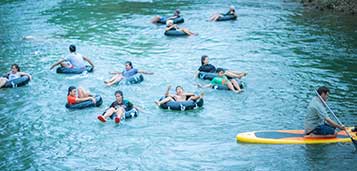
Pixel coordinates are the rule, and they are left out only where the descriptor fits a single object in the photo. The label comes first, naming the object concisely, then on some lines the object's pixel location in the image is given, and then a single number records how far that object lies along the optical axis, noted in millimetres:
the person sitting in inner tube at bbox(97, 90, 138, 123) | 17250
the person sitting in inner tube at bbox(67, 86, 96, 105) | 18734
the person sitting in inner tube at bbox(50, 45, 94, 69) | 23188
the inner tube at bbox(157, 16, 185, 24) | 32600
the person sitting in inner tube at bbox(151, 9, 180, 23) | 32981
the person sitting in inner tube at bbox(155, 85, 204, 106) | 18469
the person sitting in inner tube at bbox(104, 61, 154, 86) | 21422
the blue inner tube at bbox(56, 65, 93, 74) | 22969
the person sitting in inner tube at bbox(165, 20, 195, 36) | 29933
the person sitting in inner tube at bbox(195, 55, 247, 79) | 21891
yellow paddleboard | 14961
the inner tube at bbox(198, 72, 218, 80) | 21406
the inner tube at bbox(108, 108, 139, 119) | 17562
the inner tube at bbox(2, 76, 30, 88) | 21297
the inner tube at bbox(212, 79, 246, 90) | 20203
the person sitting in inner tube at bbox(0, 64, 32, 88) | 21508
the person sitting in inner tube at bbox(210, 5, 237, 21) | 33469
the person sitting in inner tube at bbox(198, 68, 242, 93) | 20073
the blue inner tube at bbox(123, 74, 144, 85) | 21344
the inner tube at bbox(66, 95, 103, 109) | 18688
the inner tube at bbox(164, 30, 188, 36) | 29844
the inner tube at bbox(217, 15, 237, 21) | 33469
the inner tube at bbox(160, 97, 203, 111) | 18250
